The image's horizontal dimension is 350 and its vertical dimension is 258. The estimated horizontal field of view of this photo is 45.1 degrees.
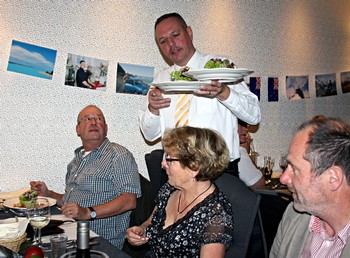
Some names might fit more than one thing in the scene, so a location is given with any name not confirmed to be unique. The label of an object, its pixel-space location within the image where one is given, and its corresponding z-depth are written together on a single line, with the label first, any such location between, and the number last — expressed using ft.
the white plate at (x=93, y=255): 4.18
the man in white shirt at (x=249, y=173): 10.32
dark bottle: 3.71
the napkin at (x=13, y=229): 5.09
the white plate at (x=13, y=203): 7.52
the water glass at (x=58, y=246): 4.81
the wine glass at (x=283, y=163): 12.28
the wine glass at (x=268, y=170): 12.33
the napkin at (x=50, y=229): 5.96
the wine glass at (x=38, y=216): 5.42
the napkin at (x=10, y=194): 9.02
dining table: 5.12
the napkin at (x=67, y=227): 5.82
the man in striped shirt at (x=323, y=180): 4.18
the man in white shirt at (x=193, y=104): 7.97
